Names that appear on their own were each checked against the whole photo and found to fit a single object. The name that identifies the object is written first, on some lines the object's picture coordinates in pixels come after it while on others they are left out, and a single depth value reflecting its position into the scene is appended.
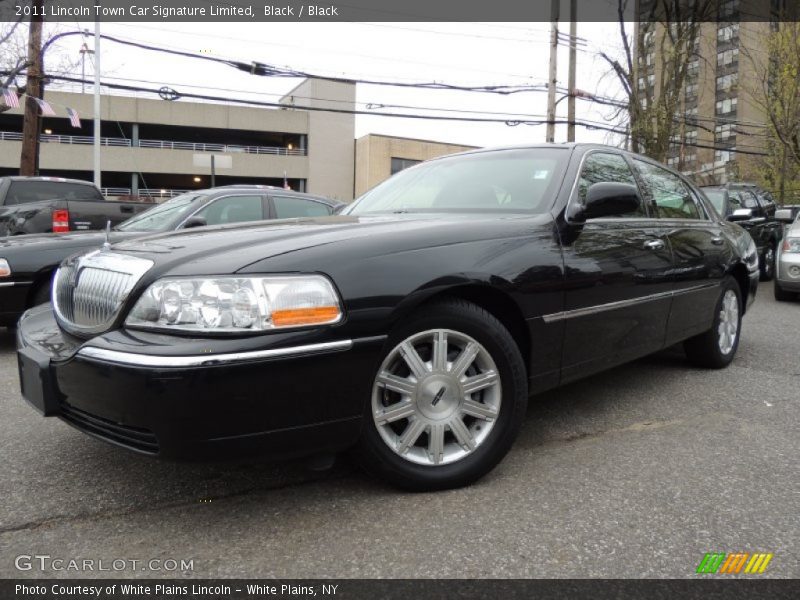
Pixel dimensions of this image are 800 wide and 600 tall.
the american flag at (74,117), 18.62
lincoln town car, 2.01
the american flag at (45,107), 15.73
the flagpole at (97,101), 19.09
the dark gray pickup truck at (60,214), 7.04
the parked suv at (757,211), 10.01
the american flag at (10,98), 15.40
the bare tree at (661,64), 16.55
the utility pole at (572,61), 19.33
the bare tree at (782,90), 15.82
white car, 8.27
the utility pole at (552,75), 19.02
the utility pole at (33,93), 16.31
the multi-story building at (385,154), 42.50
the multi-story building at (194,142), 37.78
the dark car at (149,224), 4.77
